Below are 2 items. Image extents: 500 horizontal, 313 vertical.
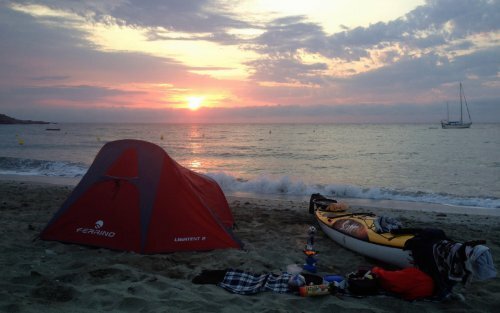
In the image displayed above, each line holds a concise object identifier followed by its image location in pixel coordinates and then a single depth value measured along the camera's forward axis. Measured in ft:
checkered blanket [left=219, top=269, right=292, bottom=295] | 16.29
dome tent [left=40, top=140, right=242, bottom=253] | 20.75
